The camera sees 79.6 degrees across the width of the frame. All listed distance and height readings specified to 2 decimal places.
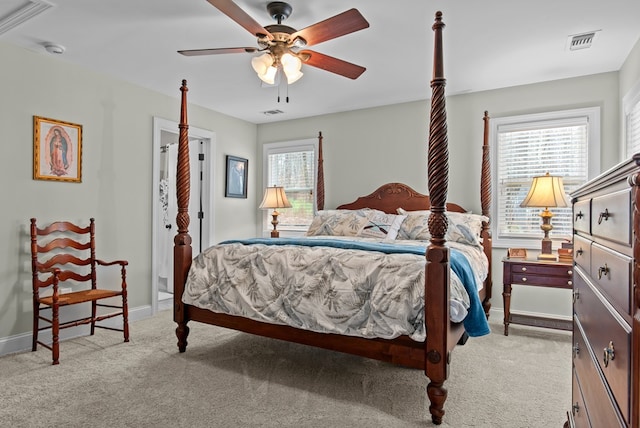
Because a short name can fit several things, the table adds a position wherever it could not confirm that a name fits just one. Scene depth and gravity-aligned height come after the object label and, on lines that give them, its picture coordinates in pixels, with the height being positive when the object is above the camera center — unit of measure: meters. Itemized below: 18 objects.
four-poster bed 2.02 -0.62
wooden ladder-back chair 2.94 -0.51
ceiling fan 2.14 +1.09
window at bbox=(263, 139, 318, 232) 5.32 +0.52
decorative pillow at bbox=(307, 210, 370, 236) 4.12 -0.10
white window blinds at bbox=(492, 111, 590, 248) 3.75 +0.53
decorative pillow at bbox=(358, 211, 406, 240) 3.92 -0.13
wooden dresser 0.83 -0.23
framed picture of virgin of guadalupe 3.23 +0.54
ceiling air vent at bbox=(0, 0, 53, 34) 2.46 +1.32
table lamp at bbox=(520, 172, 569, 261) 3.45 +0.15
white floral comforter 2.14 -0.47
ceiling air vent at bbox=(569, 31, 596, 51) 2.85 +1.34
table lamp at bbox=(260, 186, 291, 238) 4.94 +0.17
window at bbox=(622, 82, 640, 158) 3.00 +0.79
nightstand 3.33 -0.56
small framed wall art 5.18 +0.49
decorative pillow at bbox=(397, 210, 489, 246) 3.54 -0.13
